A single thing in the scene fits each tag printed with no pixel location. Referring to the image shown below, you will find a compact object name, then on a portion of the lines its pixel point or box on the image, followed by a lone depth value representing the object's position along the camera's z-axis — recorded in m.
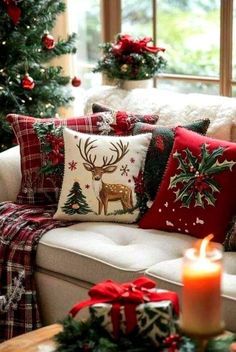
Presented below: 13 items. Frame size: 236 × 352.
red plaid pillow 2.89
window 3.74
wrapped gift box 1.54
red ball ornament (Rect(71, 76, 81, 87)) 4.06
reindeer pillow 2.73
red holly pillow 2.48
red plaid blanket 2.55
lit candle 1.26
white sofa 2.28
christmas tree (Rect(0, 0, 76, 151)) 3.77
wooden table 1.73
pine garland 1.50
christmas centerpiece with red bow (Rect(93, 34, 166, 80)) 3.48
